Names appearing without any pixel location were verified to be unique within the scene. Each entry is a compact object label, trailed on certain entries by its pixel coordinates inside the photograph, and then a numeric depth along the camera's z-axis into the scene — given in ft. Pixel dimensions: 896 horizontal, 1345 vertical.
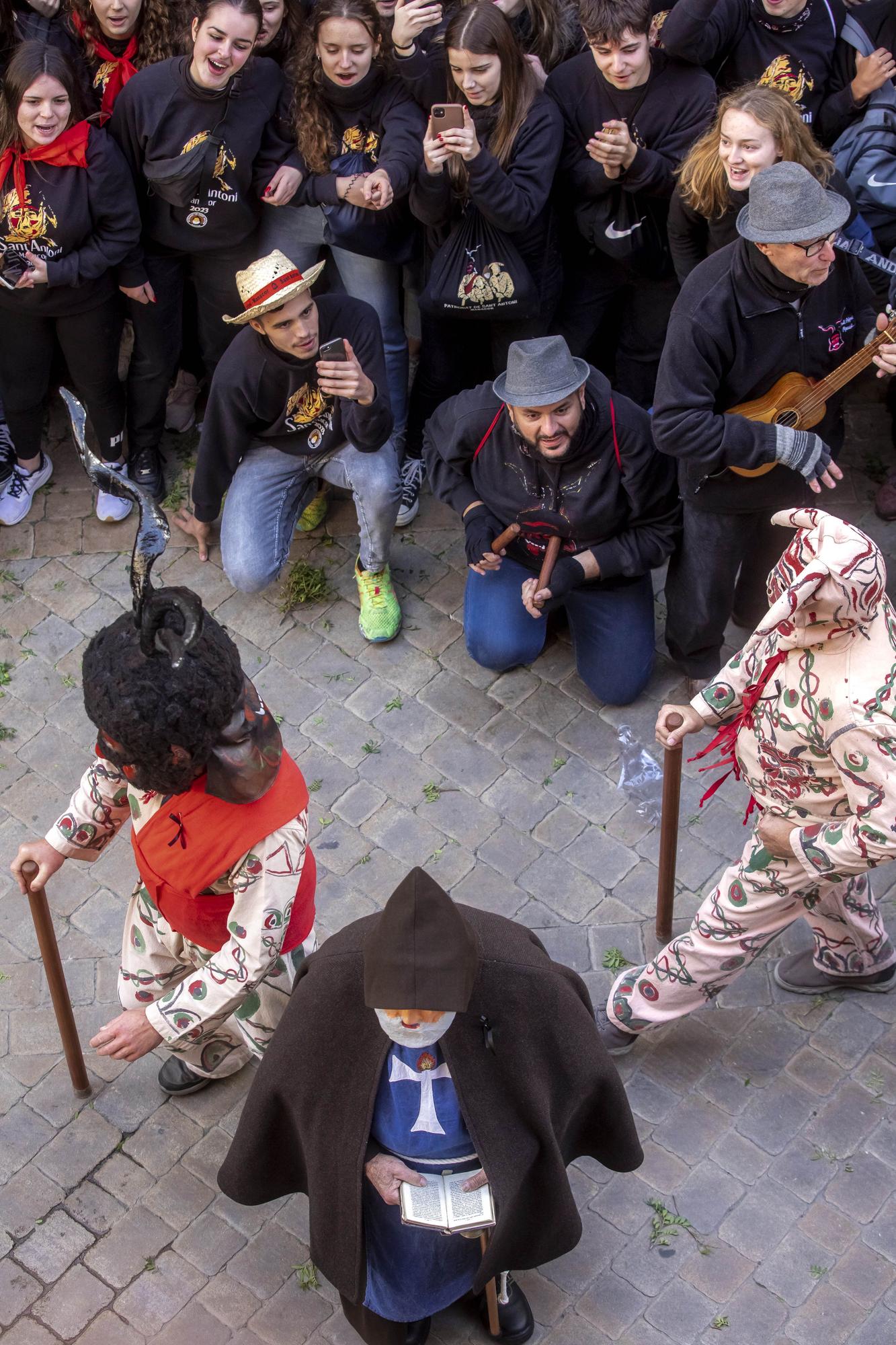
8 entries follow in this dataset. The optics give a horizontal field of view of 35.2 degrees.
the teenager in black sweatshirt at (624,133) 16.92
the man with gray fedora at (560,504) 16.02
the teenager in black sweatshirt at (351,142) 17.35
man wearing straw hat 16.84
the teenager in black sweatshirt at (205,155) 17.22
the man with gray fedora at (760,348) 14.30
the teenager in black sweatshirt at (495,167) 16.61
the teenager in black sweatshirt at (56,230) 16.89
